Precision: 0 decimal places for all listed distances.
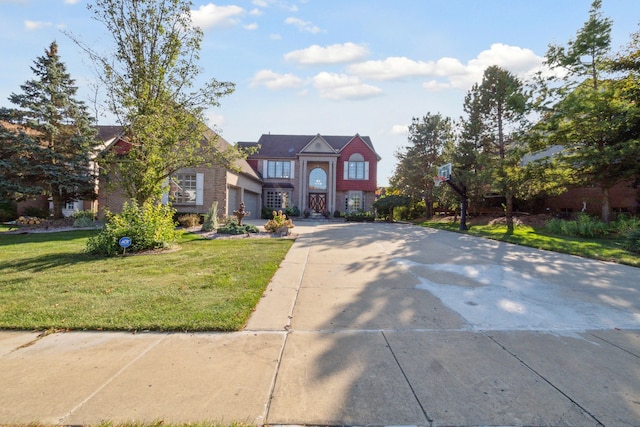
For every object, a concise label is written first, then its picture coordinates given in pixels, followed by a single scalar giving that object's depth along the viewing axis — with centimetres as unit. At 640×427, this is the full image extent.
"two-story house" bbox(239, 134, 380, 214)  3041
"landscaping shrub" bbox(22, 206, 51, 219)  1991
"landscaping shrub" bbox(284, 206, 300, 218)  2869
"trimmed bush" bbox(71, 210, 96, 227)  1655
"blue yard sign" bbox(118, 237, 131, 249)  804
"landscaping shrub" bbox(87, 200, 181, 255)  848
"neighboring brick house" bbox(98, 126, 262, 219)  1928
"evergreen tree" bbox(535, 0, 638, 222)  1433
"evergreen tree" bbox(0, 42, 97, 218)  1645
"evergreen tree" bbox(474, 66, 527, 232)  1673
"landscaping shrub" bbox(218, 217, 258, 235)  1395
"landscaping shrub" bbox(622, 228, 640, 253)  1033
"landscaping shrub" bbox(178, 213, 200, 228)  1686
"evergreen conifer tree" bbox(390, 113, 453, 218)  2586
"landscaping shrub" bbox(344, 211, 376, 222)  2803
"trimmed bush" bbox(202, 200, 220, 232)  1517
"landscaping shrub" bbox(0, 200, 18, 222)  1927
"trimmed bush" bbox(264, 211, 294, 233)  1454
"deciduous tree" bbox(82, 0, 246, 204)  928
